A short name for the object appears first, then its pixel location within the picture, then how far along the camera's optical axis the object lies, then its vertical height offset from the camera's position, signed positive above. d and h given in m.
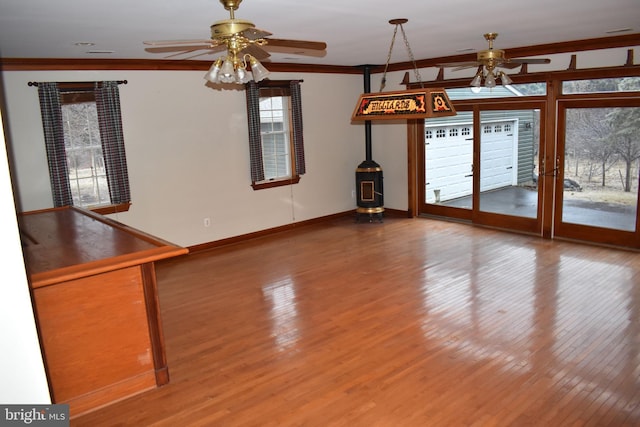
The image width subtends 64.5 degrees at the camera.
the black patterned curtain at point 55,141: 5.44 +0.03
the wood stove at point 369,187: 8.10 -0.98
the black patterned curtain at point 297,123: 7.55 +0.09
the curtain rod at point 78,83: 5.40 +0.65
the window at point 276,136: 7.16 -0.08
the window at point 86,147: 5.54 -0.06
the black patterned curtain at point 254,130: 6.99 +0.02
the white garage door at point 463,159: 7.26 -0.60
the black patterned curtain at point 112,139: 5.82 +0.02
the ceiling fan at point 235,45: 2.73 +0.50
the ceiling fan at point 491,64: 4.12 +0.45
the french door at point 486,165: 6.94 -0.69
